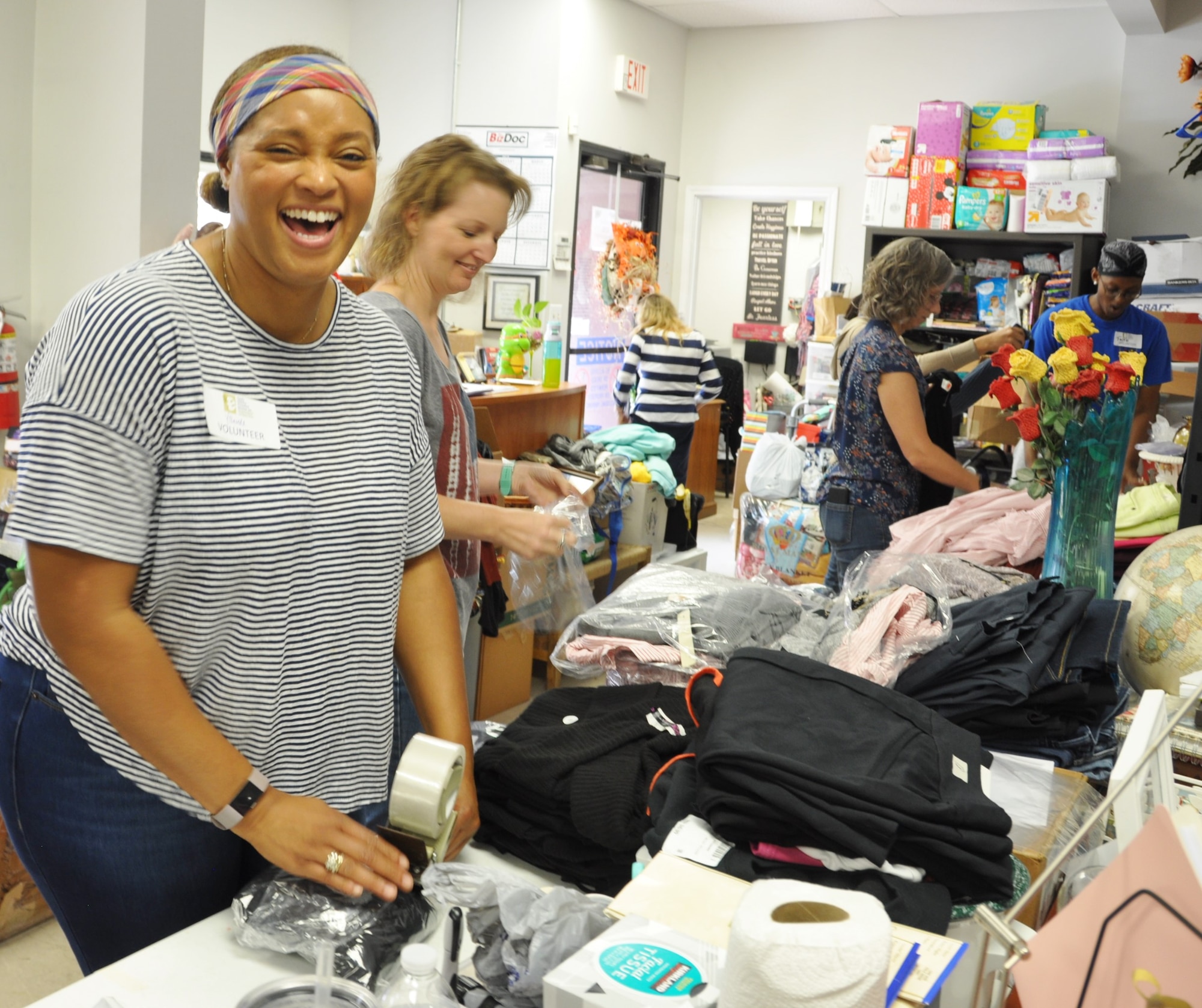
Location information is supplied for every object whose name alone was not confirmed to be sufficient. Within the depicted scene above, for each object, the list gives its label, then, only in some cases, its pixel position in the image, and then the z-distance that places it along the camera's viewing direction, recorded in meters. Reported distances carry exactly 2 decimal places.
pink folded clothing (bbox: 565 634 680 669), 1.92
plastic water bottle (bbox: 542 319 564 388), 4.65
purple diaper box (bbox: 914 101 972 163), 6.74
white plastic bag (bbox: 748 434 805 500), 4.91
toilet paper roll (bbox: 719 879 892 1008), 0.67
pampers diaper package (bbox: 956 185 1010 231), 6.74
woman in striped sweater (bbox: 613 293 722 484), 6.46
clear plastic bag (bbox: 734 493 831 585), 4.54
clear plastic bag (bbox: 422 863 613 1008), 0.99
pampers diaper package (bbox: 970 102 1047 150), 6.78
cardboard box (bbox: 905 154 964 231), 6.82
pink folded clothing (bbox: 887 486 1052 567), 2.51
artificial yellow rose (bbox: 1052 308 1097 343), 2.16
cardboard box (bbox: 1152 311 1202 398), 4.89
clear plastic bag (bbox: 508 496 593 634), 2.63
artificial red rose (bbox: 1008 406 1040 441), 2.14
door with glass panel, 7.52
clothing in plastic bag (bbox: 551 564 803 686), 1.92
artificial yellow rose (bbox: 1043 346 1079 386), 2.10
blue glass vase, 2.12
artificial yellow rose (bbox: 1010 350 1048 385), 2.13
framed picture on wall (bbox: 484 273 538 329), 7.15
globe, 1.74
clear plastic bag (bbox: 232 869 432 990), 1.04
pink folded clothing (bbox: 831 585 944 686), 1.74
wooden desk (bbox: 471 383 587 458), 4.28
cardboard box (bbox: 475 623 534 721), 3.95
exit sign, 7.49
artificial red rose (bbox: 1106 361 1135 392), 2.10
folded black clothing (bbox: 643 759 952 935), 1.11
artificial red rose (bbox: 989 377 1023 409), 2.24
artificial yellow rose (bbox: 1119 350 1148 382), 2.14
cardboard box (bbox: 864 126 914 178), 6.95
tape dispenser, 0.94
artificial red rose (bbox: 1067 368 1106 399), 2.10
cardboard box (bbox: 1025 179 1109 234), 6.36
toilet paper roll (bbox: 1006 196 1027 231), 6.70
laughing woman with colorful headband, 1.02
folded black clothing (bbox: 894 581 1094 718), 1.65
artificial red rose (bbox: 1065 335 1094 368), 2.12
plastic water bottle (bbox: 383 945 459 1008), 0.82
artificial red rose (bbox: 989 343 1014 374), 2.27
